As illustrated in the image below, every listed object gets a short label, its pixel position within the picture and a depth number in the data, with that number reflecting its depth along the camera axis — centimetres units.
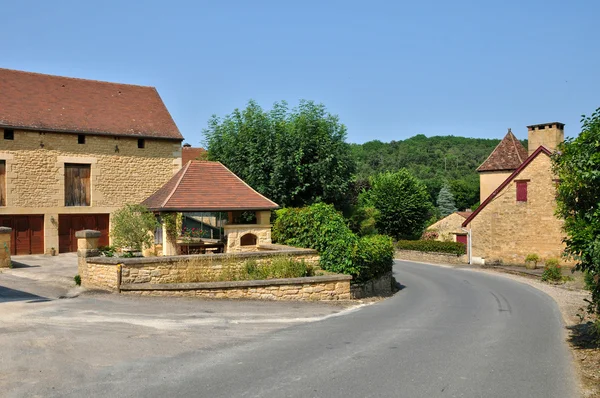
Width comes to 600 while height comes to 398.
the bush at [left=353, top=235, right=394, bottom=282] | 1883
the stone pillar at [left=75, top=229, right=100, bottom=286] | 1576
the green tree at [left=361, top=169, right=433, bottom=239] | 4581
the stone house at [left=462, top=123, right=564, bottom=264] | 3297
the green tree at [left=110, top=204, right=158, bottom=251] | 1720
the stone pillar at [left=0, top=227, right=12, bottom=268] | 1952
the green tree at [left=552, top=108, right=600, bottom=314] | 895
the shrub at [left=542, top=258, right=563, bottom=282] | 2830
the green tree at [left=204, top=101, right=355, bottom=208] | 2931
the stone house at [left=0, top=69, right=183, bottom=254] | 2473
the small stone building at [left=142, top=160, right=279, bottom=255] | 1973
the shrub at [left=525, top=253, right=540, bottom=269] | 3278
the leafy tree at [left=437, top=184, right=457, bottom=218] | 7869
